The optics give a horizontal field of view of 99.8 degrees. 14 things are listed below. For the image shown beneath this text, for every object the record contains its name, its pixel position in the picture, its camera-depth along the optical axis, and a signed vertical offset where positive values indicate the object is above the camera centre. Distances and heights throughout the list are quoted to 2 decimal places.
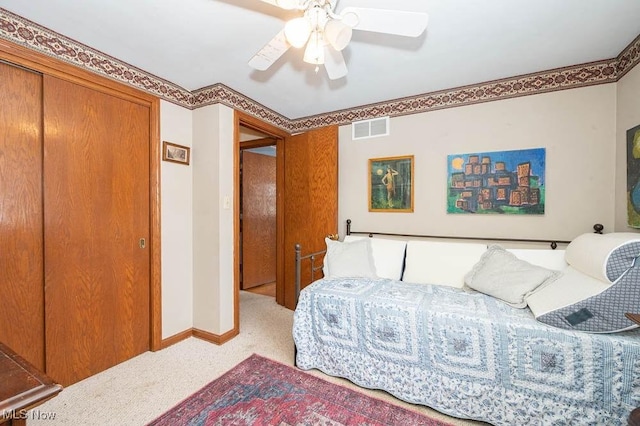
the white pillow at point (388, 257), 2.48 -0.44
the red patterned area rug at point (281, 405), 1.58 -1.23
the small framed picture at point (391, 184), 2.81 +0.28
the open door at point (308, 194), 3.05 +0.19
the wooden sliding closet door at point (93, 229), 1.83 -0.14
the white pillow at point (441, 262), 2.22 -0.44
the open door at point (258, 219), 4.34 -0.15
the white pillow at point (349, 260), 2.41 -0.46
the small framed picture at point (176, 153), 2.43 +0.53
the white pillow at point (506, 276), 1.76 -0.46
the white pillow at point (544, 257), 2.00 -0.36
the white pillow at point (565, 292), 1.45 -0.47
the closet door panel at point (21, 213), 1.64 -0.02
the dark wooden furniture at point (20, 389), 0.64 -0.46
